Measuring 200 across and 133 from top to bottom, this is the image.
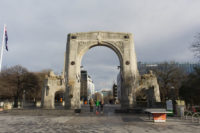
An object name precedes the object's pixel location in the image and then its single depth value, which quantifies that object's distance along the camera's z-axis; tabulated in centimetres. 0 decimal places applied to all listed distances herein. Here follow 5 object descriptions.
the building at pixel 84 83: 8250
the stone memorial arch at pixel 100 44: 2269
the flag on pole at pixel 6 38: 1609
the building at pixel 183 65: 6694
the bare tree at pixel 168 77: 3231
